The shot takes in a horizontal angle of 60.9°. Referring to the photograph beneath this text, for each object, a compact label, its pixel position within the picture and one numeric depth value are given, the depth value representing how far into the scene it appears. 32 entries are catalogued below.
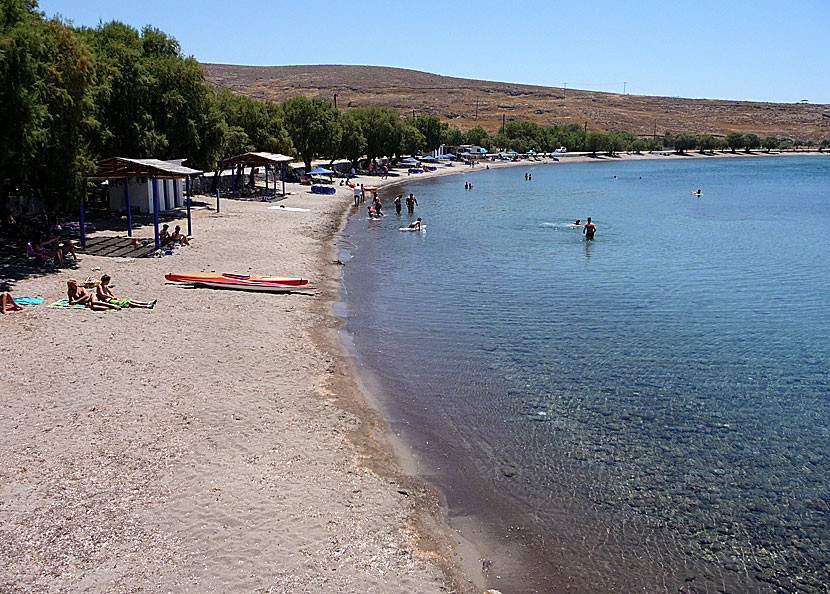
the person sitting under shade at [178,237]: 27.62
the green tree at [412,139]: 98.11
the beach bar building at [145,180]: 26.38
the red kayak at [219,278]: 22.25
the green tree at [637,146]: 180.25
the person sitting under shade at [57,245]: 22.69
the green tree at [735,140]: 191.12
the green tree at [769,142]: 198.75
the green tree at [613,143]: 171.62
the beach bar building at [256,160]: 44.19
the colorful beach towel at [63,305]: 17.95
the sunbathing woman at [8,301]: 17.22
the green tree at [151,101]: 32.28
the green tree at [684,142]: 184.50
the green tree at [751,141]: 194.12
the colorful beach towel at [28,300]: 18.07
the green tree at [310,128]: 67.00
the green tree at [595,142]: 170.12
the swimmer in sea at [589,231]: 40.34
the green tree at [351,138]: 77.75
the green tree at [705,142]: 187.25
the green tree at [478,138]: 146.12
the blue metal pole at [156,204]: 26.29
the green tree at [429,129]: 115.38
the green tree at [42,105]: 18.86
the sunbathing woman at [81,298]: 18.11
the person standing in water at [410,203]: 50.66
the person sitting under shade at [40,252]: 22.06
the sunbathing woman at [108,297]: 18.59
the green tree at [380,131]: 88.69
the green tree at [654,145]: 184.25
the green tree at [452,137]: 131.45
